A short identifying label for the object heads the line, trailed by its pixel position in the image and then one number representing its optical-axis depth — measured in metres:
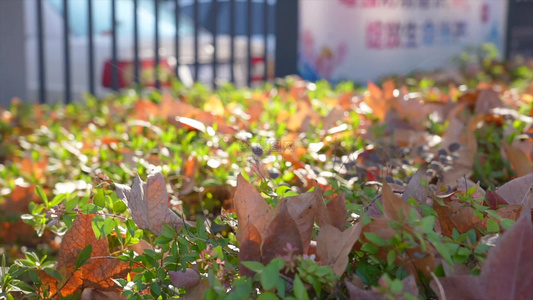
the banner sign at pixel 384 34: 6.23
